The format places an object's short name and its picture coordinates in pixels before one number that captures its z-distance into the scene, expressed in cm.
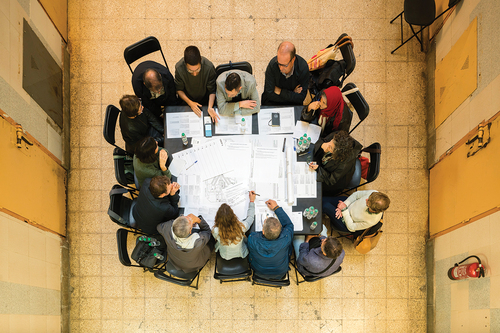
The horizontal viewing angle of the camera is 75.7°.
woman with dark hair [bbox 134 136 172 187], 330
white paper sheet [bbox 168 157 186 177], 364
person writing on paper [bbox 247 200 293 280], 319
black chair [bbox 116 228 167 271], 353
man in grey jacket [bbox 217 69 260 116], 363
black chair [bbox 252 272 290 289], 363
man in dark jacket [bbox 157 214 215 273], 314
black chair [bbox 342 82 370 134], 384
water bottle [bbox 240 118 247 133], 374
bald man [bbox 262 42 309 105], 387
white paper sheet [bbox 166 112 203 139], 371
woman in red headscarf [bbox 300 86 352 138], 358
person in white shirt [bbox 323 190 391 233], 331
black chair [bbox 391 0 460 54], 432
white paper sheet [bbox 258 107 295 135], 375
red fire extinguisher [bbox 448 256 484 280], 348
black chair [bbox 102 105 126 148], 366
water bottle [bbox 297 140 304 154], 361
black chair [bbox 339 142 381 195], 375
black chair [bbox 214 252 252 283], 371
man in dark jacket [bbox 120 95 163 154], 344
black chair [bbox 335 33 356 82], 389
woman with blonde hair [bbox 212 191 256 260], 313
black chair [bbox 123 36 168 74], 394
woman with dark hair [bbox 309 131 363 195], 341
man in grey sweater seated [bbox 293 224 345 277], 314
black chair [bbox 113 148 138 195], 374
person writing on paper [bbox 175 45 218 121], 371
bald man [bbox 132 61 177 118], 373
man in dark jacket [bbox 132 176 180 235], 324
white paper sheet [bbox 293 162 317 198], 361
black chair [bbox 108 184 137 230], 358
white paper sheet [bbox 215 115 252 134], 375
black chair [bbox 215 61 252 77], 391
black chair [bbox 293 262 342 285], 363
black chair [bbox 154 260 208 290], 361
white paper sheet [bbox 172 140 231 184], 364
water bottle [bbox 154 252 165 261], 381
